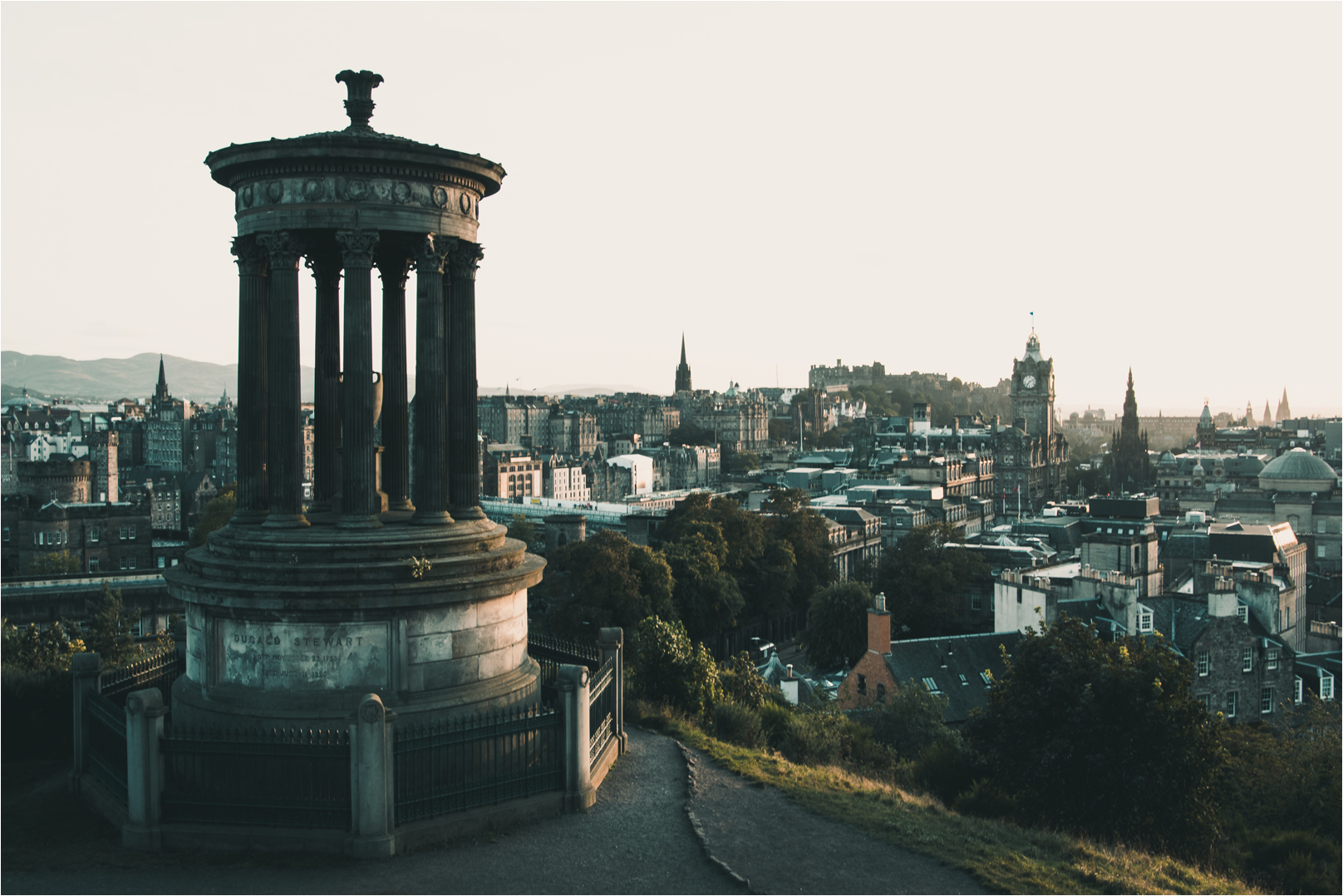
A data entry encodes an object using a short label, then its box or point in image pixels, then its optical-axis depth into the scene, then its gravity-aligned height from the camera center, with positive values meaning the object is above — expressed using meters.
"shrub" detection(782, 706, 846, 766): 22.33 -6.61
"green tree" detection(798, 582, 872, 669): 63.03 -11.35
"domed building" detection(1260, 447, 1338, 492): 108.81 -4.42
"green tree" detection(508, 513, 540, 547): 94.94 -8.90
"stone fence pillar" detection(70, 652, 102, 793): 17.73 -4.24
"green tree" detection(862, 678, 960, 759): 37.56 -10.19
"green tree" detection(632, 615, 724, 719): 24.86 -5.66
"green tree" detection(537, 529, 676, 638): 56.56 -8.61
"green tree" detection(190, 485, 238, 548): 82.18 -6.60
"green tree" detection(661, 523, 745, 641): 67.12 -9.94
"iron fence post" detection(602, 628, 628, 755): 19.81 -4.37
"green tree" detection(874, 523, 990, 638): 72.12 -10.23
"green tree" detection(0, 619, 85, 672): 26.12 -6.52
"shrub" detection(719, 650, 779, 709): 27.62 -6.91
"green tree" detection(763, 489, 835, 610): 81.81 -9.02
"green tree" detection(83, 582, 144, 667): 37.47 -8.31
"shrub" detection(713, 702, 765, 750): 22.28 -6.12
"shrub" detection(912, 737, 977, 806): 22.03 -7.03
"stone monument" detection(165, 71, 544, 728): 16.53 -1.20
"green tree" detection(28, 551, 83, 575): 77.31 -9.63
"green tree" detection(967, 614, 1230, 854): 21.16 -6.34
